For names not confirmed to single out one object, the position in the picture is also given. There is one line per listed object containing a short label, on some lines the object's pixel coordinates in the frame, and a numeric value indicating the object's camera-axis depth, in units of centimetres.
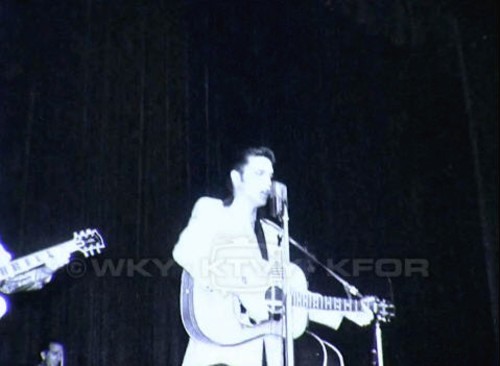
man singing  621
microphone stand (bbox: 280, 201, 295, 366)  567
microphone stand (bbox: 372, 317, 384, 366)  681
